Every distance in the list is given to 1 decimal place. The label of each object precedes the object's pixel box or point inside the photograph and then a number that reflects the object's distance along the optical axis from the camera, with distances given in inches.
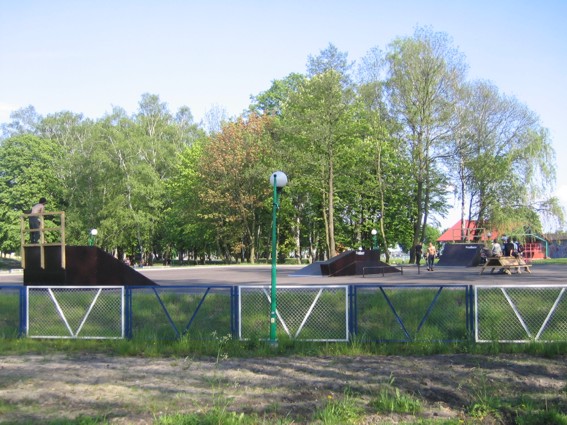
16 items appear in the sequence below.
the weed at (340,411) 255.4
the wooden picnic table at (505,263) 1059.3
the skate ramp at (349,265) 1140.5
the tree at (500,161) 1884.8
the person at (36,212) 671.8
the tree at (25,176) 2411.4
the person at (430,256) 1327.5
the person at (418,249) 1458.4
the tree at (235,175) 2169.0
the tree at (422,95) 1754.4
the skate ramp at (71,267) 649.6
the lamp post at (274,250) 438.6
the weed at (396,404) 273.3
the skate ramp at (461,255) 1503.4
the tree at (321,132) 1695.4
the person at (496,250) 1113.4
